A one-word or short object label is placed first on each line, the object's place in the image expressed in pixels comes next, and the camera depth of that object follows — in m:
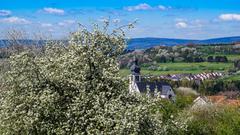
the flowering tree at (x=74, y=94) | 18.72
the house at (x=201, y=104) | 63.16
